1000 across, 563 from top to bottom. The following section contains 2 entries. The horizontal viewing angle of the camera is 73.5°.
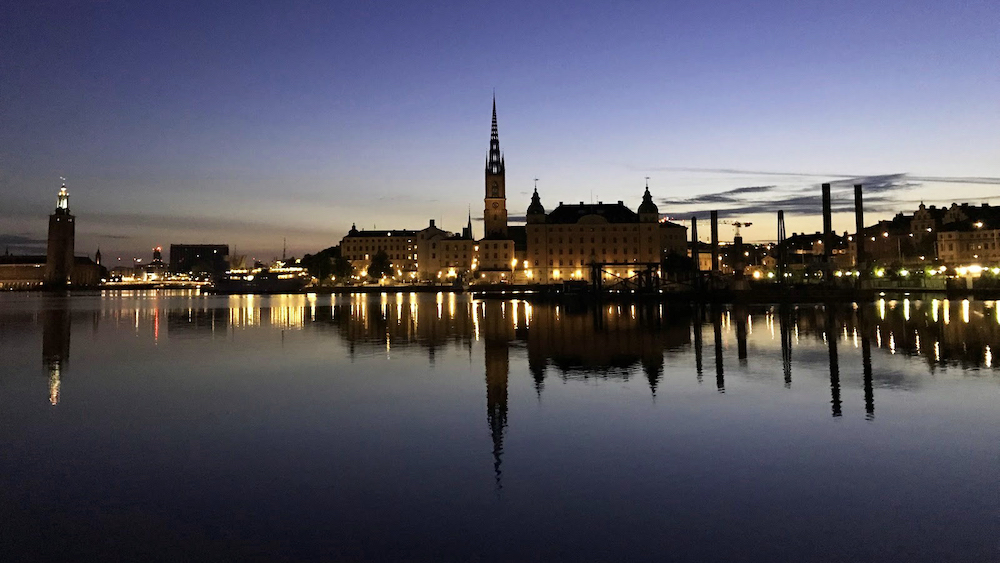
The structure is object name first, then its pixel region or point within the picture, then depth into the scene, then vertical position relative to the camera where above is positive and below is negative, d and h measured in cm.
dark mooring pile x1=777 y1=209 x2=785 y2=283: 7594 +541
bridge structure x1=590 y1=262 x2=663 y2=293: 8239 +288
